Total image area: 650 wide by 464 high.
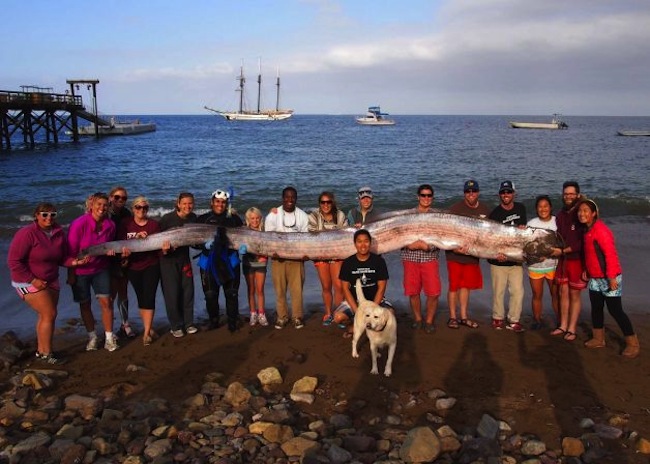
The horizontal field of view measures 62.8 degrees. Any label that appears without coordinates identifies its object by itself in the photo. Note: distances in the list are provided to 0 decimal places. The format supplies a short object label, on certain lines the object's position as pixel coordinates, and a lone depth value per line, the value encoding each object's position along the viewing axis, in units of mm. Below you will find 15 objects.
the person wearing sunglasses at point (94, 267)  6480
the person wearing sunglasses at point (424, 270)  7105
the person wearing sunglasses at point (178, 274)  7020
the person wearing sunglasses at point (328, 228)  7212
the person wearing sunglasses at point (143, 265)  6863
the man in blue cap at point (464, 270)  7113
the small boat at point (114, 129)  60531
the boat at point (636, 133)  72500
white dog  5660
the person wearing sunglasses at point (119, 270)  7070
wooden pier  40241
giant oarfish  6758
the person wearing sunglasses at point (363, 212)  7238
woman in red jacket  6207
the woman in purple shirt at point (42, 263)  5938
